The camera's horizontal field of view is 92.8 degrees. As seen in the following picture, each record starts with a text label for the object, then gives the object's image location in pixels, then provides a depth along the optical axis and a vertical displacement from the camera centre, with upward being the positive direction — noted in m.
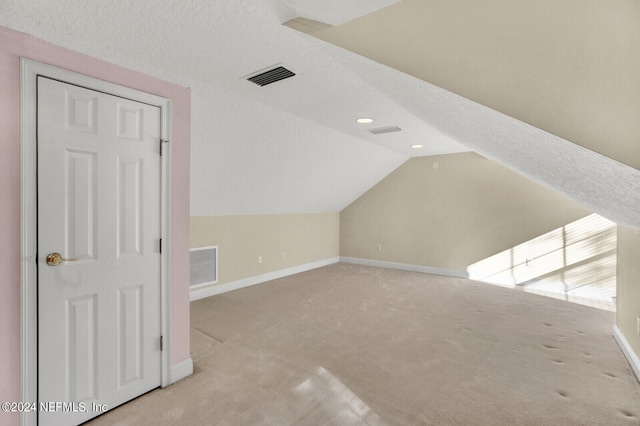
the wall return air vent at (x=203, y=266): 4.42 -0.85
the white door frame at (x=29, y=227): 1.64 -0.10
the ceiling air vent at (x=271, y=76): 2.41 +1.10
